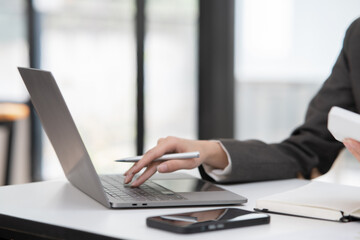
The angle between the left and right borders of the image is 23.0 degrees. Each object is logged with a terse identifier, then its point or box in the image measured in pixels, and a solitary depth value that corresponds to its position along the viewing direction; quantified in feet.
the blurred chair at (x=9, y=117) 10.76
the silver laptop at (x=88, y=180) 3.97
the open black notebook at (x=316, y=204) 3.81
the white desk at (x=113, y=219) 3.55
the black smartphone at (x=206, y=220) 3.52
